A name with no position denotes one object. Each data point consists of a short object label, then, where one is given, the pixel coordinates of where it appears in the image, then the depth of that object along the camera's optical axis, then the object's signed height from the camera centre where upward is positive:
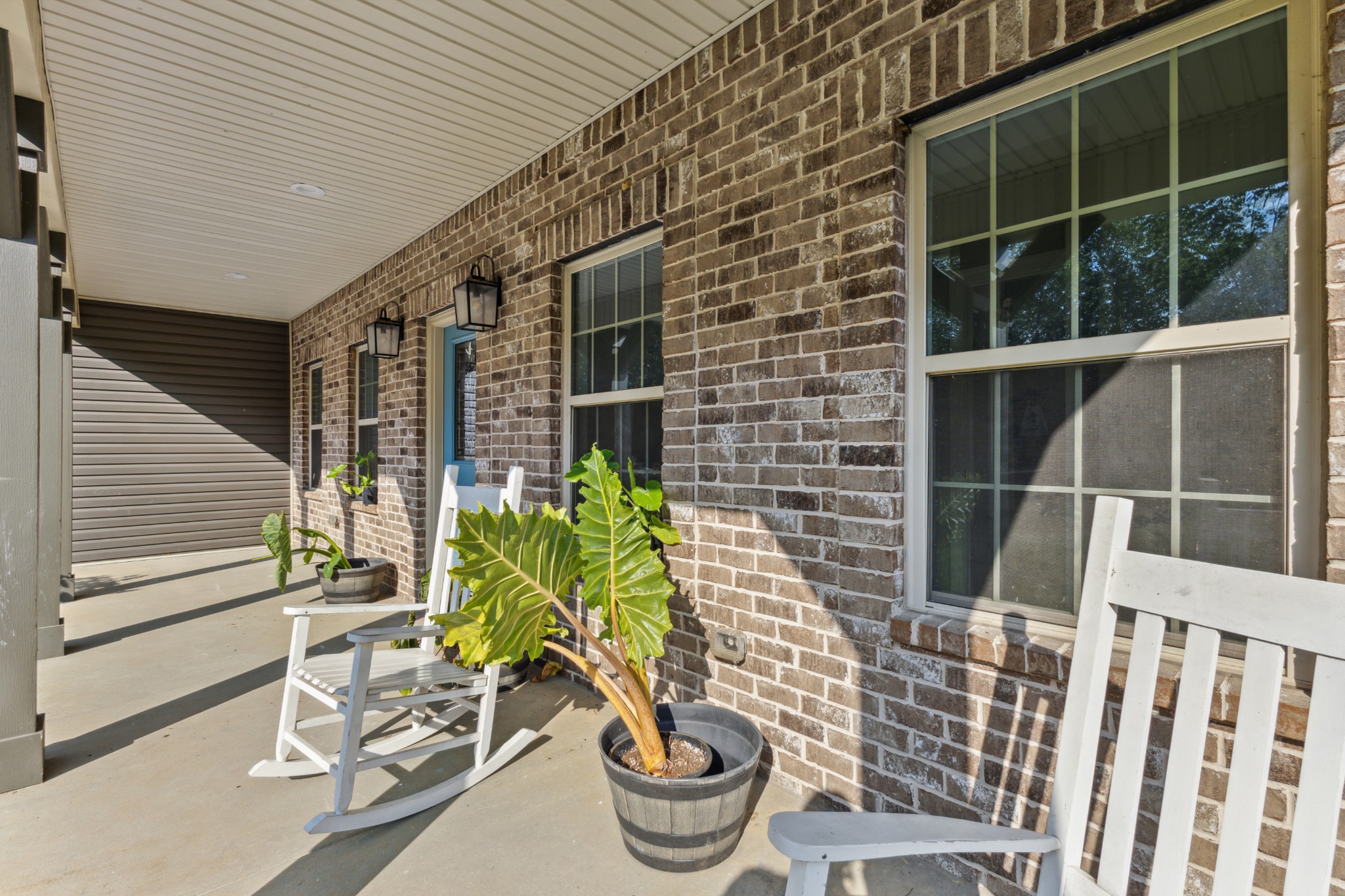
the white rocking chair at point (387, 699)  2.03 -0.85
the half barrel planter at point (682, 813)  1.76 -1.01
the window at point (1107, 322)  1.42 +0.31
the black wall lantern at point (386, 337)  4.89 +0.84
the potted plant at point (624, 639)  1.79 -0.56
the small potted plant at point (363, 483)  5.55 -0.30
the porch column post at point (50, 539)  3.63 -0.50
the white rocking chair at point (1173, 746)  0.82 -0.42
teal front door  4.63 +0.34
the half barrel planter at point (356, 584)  4.70 -0.98
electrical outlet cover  2.34 -0.72
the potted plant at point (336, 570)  4.37 -0.88
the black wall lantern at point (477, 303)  3.69 +0.82
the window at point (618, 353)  2.97 +0.46
